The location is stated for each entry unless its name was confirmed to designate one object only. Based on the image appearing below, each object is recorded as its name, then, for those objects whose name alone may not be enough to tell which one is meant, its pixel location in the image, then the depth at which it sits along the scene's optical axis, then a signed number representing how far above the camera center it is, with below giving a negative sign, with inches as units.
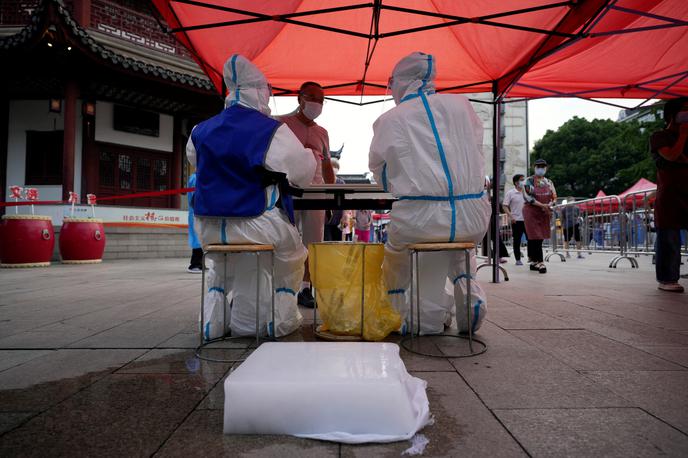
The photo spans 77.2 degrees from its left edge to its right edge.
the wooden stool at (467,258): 90.4 -5.3
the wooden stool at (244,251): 91.4 -4.1
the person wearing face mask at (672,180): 167.6 +23.3
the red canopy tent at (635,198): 318.3 +32.1
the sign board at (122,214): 400.8 +16.0
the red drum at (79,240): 366.3 -8.9
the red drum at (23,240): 323.6 -8.6
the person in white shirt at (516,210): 341.1 +20.8
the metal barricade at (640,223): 314.5 +12.6
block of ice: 52.8 -21.5
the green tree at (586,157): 1381.6 +268.2
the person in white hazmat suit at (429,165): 95.4 +15.8
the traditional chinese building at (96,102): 386.6 +142.4
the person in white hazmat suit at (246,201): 98.3 +7.3
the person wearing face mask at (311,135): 143.6 +33.9
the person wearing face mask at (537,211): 287.4 +17.1
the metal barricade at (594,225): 363.6 +12.3
